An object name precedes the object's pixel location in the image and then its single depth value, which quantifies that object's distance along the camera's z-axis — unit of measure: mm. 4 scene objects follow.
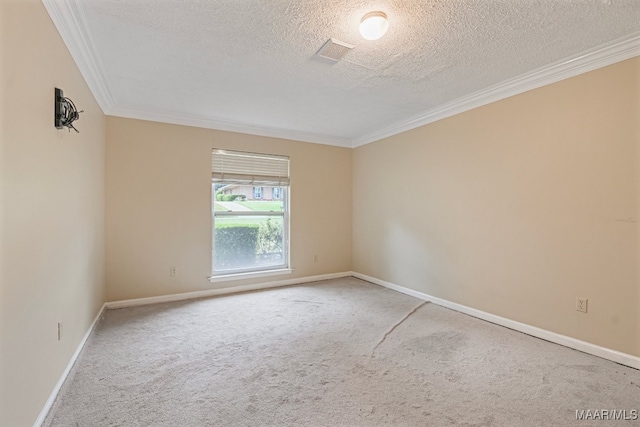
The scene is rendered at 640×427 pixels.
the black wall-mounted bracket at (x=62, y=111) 1798
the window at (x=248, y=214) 4188
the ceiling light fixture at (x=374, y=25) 1819
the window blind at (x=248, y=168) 4133
